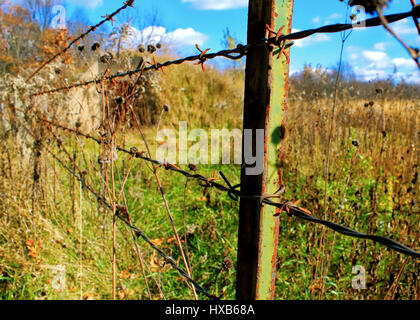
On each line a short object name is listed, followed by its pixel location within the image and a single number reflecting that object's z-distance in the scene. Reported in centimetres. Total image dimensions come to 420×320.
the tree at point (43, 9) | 3228
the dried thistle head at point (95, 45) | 186
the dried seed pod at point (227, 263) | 123
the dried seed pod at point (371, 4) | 39
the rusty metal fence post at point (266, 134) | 89
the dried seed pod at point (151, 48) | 161
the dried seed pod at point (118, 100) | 159
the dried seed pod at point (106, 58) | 155
